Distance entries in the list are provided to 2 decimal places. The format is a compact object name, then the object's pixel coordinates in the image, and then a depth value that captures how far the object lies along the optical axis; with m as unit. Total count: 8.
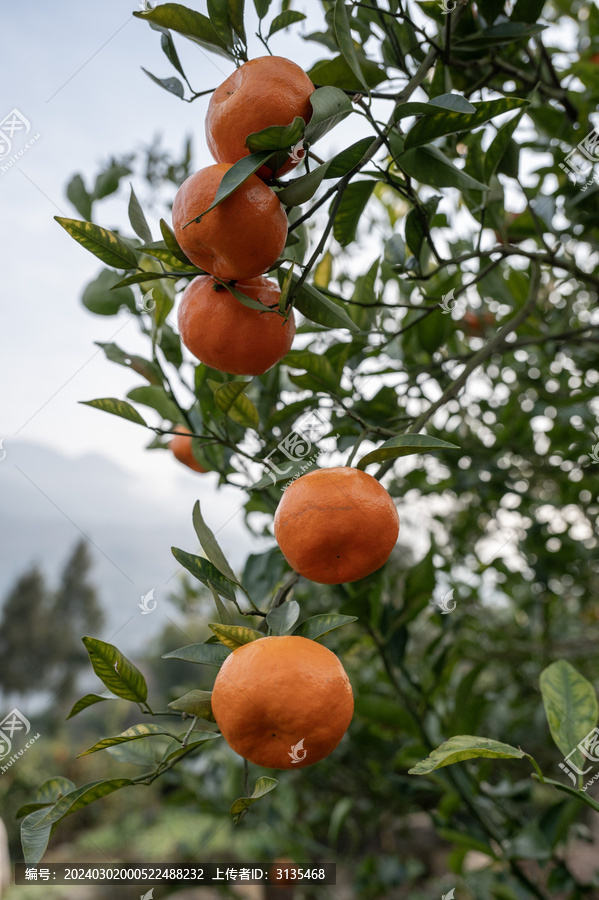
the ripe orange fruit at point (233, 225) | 0.38
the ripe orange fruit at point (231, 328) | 0.45
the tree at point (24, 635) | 10.41
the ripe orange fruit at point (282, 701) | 0.36
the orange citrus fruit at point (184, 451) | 0.78
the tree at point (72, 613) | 10.80
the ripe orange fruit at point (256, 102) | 0.40
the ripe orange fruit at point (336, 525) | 0.40
